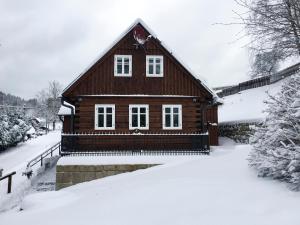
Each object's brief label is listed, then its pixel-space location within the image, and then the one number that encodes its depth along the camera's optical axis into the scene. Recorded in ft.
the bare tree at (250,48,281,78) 107.89
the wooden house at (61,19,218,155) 56.49
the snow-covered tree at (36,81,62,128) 235.40
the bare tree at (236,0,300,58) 33.71
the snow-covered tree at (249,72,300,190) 23.49
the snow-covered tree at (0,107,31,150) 107.86
